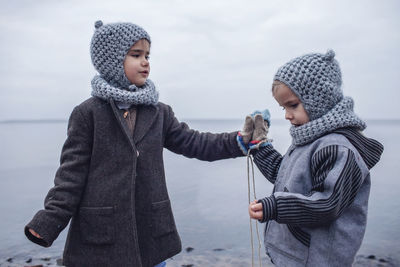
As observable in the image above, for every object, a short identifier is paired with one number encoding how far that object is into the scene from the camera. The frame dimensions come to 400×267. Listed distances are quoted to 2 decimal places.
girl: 2.16
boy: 1.62
